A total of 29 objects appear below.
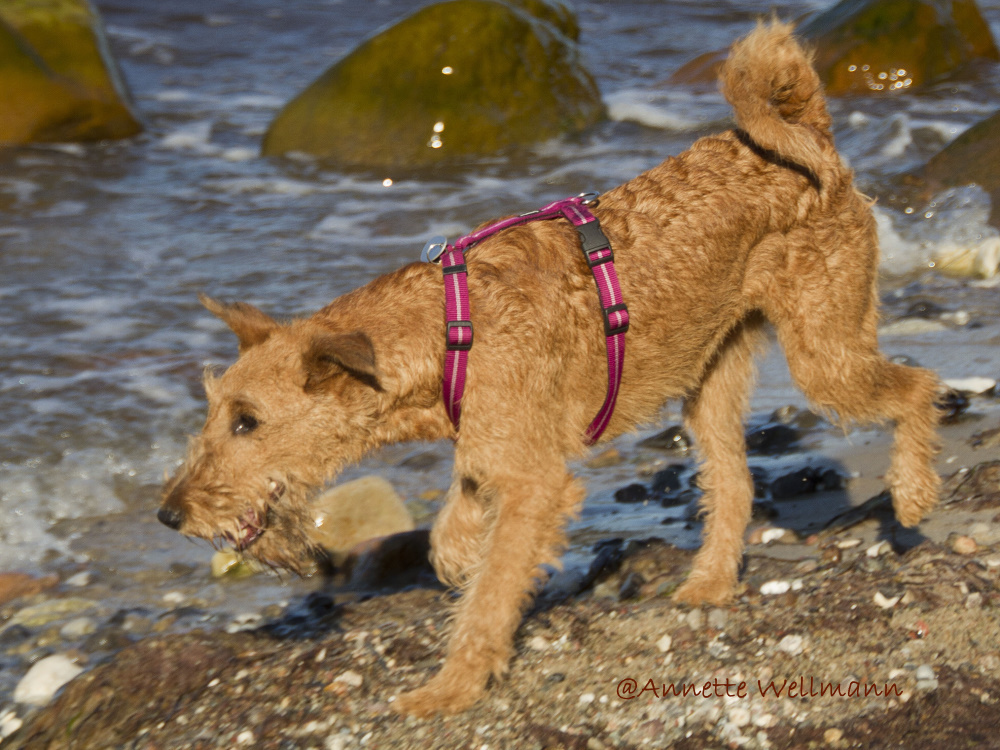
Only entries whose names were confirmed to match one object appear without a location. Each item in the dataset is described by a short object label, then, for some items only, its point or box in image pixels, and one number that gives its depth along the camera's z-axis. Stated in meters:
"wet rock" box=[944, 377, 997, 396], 10.81
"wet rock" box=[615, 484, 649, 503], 10.46
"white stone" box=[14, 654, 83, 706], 7.88
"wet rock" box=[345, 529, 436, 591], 9.52
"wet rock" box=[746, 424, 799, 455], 11.16
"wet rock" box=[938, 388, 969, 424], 10.41
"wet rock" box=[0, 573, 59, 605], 9.43
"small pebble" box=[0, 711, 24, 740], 7.43
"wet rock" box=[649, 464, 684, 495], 10.62
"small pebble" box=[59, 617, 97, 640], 8.80
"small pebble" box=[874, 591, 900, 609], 6.91
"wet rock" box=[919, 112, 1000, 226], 17.28
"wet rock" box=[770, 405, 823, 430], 11.46
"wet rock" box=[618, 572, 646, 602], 8.35
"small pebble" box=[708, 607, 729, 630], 7.37
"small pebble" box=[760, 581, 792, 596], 7.72
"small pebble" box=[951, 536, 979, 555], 7.43
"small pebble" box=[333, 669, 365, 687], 7.23
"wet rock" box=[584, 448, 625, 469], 11.35
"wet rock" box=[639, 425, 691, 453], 11.58
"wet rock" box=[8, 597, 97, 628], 9.02
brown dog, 6.77
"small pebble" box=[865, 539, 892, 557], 7.86
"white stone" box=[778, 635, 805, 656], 6.78
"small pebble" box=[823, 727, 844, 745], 6.02
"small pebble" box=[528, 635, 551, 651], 7.38
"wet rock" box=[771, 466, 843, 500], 9.94
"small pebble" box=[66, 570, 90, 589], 9.67
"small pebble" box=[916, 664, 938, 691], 6.21
